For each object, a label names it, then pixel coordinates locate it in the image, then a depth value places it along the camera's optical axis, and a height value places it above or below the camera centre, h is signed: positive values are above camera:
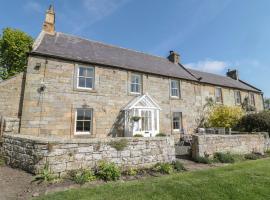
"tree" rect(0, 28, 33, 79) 24.05 +10.40
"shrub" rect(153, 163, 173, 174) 7.46 -1.62
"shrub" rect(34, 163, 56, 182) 5.72 -1.51
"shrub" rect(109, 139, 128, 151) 7.11 -0.58
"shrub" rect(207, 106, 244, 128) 16.80 +1.25
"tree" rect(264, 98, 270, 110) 51.50 +7.84
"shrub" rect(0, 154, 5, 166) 7.43 -1.33
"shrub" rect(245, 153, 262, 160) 10.75 -1.61
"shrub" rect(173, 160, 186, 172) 7.87 -1.61
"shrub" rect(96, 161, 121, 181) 6.34 -1.50
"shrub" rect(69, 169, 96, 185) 5.85 -1.55
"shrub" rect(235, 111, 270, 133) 13.98 +0.59
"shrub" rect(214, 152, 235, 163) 9.67 -1.49
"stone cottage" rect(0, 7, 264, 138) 11.16 +2.71
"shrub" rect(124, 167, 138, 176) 6.93 -1.64
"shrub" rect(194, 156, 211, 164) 9.15 -1.53
